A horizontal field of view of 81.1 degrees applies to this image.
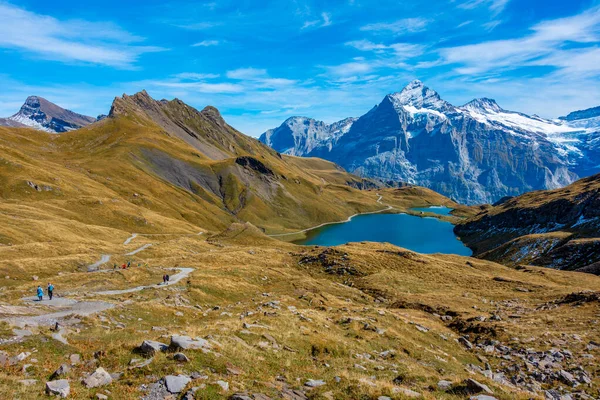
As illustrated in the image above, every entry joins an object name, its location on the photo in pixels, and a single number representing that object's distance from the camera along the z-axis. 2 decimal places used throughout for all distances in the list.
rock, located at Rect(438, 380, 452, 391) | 18.61
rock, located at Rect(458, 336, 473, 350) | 33.44
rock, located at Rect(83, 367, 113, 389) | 13.80
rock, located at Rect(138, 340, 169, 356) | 17.19
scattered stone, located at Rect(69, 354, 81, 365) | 16.44
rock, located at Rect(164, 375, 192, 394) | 14.03
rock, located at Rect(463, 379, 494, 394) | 17.81
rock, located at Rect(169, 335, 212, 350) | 17.62
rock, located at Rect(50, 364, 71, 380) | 14.51
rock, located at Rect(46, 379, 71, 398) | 12.68
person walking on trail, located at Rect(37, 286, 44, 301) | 33.32
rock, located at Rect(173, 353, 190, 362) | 16.35
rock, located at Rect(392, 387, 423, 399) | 15.70
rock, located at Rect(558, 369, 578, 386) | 24.88
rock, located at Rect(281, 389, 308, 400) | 15.11
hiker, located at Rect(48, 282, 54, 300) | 34.03
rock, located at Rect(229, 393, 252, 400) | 13.71
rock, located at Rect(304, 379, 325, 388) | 16.97
